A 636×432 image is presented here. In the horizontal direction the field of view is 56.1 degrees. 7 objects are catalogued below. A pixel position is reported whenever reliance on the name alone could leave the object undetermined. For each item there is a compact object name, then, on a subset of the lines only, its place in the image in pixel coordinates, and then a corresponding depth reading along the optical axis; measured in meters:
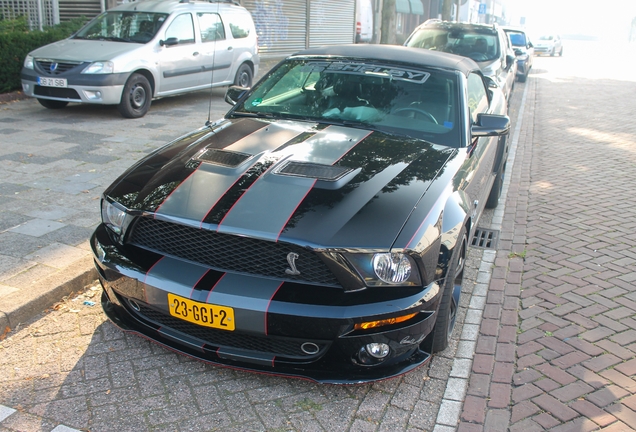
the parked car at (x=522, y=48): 17.12
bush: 10.19
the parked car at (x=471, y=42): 10.41
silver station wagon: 8.73
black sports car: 2.78
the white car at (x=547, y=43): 31.02
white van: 25.39
